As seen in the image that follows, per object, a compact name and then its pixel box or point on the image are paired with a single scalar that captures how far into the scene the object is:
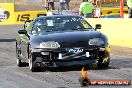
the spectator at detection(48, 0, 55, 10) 41.53
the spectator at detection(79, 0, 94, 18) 29.92
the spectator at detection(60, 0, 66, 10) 40.31
